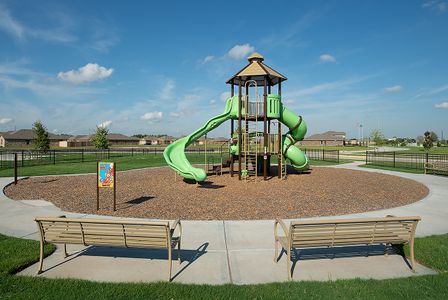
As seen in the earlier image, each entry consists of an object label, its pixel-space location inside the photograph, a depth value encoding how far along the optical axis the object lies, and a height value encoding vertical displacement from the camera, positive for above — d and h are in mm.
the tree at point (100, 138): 45375 +1735
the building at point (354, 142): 131212 +2874
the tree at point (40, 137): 44062 +1872
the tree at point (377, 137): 109500 +4033
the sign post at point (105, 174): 9680 -795
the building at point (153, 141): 140588 +3917
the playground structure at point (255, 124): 16266 +1439
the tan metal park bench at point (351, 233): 4871 -1397
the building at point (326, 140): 125750 +3564
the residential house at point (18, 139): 100938 +3816
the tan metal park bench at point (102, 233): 4863 -1373
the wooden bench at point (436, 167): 18869 -1228
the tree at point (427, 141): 57125 +1316
